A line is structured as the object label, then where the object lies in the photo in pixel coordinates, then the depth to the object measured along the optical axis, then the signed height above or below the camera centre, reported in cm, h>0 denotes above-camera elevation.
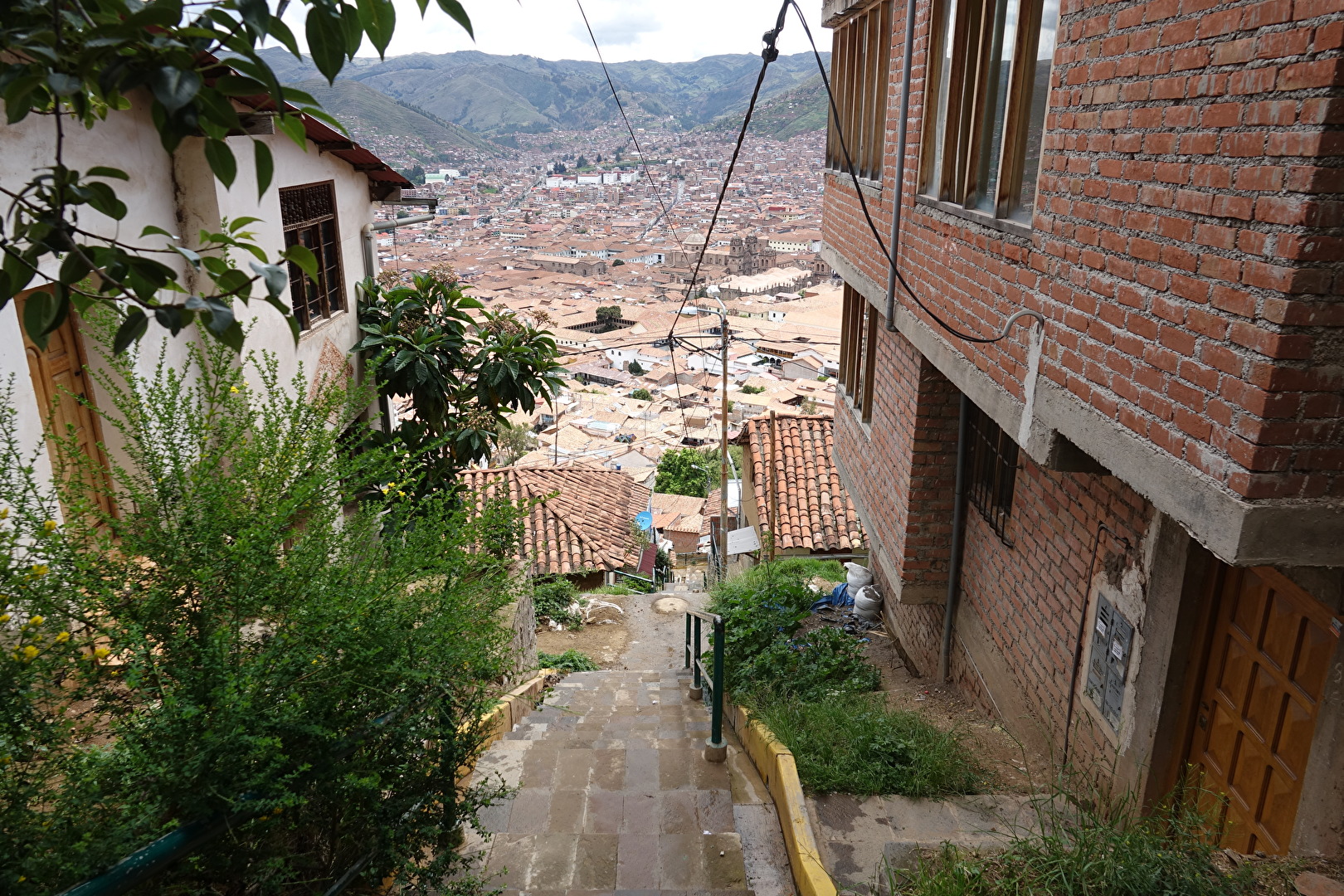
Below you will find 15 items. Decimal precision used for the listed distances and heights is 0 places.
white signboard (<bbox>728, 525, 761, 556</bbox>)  1412 -581
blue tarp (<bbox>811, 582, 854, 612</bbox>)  877 -411
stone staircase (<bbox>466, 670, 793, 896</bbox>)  385 -320
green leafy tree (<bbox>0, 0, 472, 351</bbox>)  132 +13
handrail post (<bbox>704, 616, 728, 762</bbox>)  530 -320
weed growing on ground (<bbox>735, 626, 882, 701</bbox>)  611 -345
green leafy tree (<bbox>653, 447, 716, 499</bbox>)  3491 -1164
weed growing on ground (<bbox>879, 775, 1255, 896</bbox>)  259 -206
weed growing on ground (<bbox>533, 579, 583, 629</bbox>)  1221 -590
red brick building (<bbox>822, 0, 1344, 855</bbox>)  221 -64
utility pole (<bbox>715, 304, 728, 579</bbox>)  1439 -493
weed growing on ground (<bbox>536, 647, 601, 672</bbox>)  948 -520
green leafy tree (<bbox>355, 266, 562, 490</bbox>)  920 -196
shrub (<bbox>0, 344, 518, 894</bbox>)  206 -130
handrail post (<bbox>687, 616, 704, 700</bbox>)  696 -390
